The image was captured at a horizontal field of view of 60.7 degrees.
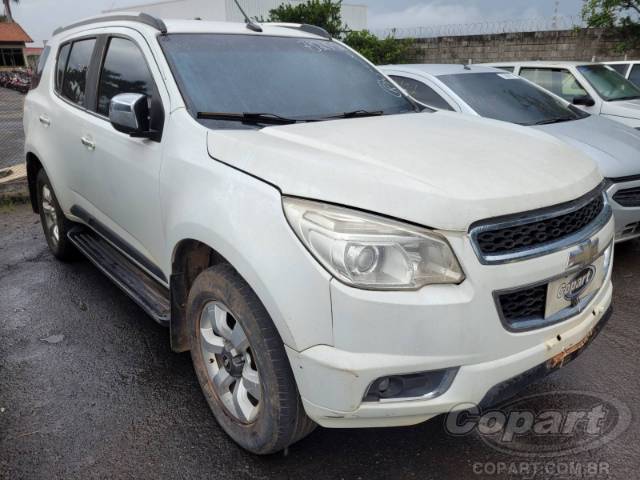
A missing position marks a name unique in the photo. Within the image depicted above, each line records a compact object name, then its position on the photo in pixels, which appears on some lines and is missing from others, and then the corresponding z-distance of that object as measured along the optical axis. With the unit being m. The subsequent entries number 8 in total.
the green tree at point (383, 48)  19.11
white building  39.31
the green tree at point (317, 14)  20.66
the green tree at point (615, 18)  11.39
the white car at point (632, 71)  9.12
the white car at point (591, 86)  6.68
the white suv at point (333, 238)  1.84
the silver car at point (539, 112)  4.26
